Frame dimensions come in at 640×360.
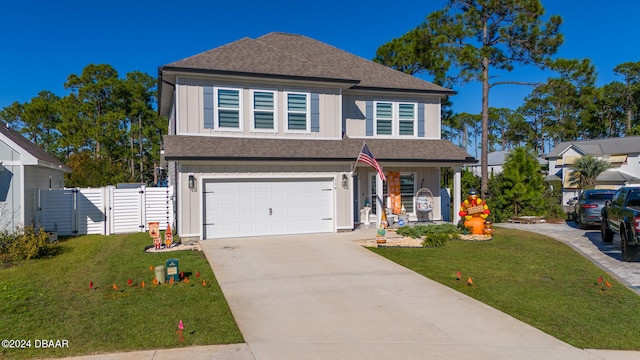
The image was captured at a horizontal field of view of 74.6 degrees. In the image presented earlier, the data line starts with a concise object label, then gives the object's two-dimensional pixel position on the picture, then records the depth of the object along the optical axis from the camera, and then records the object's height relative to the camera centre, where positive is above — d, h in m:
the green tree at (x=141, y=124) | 41.56 +5.61
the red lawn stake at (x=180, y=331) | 5.47 -2.04
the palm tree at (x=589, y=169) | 31.48 +0.74
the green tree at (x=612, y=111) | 57.38 +9.63
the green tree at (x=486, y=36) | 21.11 +7.40
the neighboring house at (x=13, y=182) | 12.99 -0.07
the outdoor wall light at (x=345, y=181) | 15.39 -0.07
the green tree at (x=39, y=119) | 42.00 +6.22
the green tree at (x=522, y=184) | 20.94 -0.26
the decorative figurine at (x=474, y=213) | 14.92 -1.22
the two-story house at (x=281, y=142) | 13.95 +1.40
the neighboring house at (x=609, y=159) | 35.88 +1.85
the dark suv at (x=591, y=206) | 16.88 -1.11
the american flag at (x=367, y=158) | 14.85 +0.75
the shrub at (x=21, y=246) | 10.94 -1.77
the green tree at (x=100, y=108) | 37.53 +6.89
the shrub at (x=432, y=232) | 13.14 -1.85
